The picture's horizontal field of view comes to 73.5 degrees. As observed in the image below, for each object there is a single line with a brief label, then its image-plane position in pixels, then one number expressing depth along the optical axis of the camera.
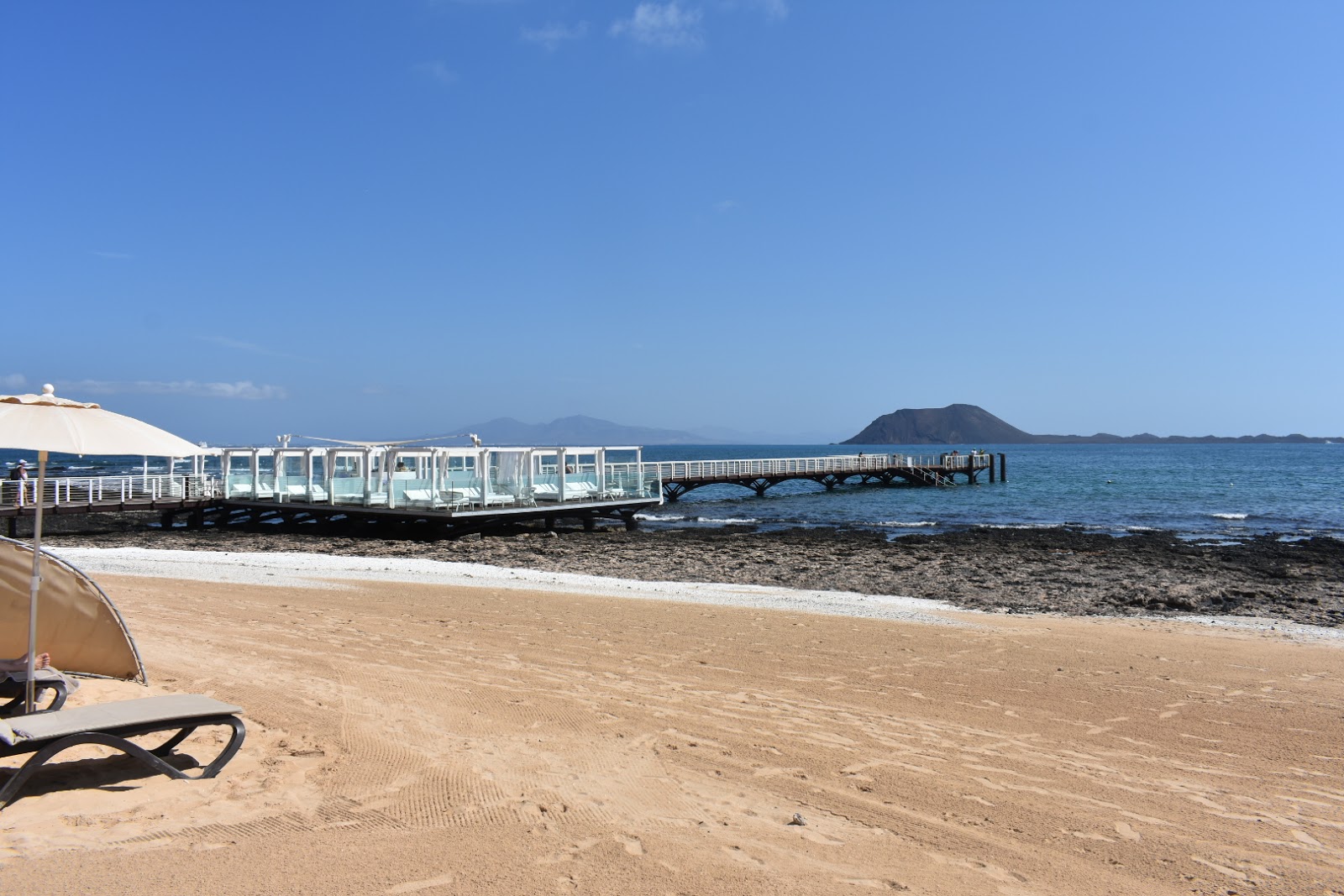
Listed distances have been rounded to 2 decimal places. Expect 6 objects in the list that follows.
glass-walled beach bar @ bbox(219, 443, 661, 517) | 25.62
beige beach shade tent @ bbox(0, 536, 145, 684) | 5.94
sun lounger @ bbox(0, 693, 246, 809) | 4.42
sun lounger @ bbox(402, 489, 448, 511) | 24.97
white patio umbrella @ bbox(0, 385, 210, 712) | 4.83
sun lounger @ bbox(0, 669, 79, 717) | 5.55
